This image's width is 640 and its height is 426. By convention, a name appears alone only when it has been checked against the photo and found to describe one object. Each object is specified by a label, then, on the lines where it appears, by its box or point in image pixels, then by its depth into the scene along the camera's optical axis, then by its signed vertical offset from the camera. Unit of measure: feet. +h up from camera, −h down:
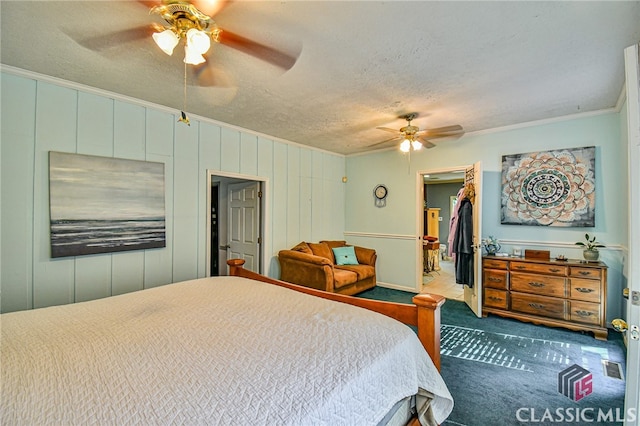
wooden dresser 9.88 -2.95
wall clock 16.79 +1.18
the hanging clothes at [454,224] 14.01 -0.49
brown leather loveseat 12.86 -2.68
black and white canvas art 8.06 +0.31
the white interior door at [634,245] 3.53 -0.40
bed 2.85 -1.92
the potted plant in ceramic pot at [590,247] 10.39 -1.25
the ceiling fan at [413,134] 10.91 +3.26
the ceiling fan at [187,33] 4.85 +3.73
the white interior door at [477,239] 11.86 -1.07
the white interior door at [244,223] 14.07 -0.46
